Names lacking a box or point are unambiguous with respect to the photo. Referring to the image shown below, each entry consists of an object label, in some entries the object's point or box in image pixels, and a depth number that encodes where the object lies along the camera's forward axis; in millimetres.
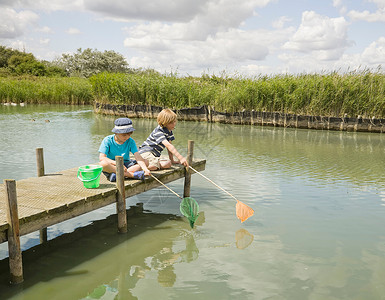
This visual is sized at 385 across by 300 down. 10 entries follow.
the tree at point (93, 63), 56188
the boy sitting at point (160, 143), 6488
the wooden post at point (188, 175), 7164
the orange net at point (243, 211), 6168
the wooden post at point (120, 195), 5351
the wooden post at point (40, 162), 6086
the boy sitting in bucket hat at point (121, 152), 5707
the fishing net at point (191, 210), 5898
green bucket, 5105
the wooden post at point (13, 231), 3869
